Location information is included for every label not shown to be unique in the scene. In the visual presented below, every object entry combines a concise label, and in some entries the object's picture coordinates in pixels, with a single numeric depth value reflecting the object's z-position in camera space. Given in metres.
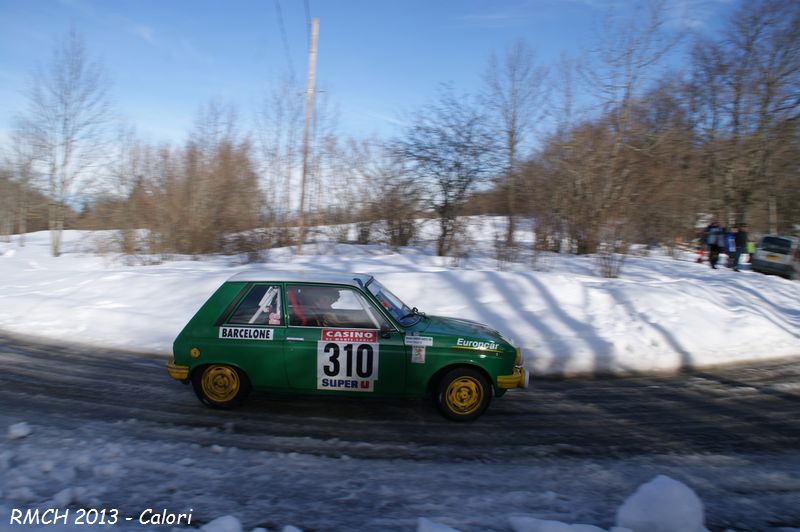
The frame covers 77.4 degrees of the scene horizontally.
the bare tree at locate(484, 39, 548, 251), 18.48
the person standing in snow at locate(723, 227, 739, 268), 18.73
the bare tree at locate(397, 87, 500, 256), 18.17
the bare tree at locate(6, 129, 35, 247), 30.31
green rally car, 5.43
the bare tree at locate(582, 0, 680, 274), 18.64
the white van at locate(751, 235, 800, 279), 18.92
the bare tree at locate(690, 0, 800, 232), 27.08
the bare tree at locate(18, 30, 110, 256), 23.75
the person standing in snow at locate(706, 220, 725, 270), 18.12
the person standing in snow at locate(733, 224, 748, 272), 19.00
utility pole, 16.81
